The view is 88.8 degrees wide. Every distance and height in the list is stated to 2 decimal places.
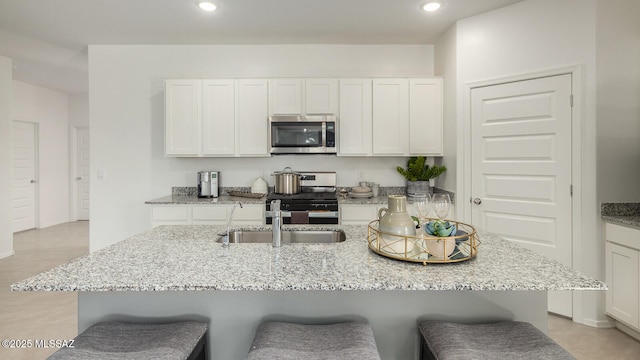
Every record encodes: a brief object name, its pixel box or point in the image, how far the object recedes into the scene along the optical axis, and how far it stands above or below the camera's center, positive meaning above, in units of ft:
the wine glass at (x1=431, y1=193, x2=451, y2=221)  4.44 -0.41
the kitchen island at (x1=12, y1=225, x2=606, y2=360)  3.78 -1.58
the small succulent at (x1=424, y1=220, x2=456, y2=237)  4.08 -0.67
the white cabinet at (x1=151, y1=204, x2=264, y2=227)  10.89 -1.23
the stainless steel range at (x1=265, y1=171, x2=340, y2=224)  10.74 -1.09
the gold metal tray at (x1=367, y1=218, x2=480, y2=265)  3.98 -0.92
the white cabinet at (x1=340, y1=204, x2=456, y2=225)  10.87 -1.22
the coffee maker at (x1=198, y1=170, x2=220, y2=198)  11.95 -0.24
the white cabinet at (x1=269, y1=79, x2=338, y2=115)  11.62 +2.91
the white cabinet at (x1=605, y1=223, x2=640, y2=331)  7.31 -2.30
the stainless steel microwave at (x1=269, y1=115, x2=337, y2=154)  11.36 +1.50
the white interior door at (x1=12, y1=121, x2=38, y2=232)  18.74 +0.21
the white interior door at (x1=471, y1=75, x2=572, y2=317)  8.70 +0.31
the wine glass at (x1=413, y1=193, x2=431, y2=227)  4.59 -0.39
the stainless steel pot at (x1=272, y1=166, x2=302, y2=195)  11.97 -0.19
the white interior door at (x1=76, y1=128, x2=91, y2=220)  22.31 +0.46
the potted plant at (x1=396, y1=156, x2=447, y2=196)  11.55 +0.12
